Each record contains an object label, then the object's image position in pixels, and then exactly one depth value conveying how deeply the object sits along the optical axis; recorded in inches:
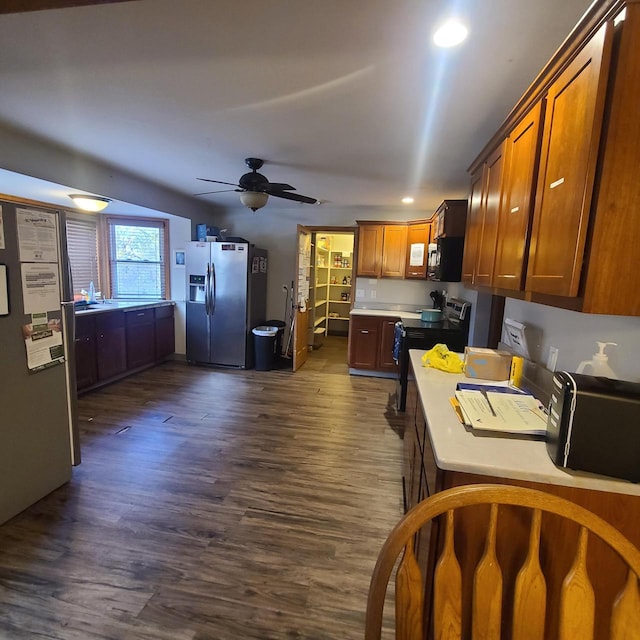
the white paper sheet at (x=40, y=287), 76.9
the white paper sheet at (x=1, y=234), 70.7
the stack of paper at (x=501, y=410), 49.4
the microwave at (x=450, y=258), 132.7
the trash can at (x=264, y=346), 194.7
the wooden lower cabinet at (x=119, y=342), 146.8
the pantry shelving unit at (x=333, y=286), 282.4
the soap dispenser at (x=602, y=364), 49.5
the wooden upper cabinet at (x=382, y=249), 196.7
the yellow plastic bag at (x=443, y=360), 80.9
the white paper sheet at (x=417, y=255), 191.6
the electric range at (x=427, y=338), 141.5
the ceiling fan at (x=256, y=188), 120.5
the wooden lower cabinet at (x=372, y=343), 187.2
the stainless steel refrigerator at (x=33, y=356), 74.2
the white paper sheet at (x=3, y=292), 71.6
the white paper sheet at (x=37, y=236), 75.1
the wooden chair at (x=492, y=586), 25.3
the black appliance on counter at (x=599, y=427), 37.0
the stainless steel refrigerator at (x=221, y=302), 190.1
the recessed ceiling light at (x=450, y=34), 54.4
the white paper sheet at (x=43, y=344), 78.7
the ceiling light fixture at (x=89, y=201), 136.6
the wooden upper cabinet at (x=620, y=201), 35.8
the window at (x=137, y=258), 193.5
